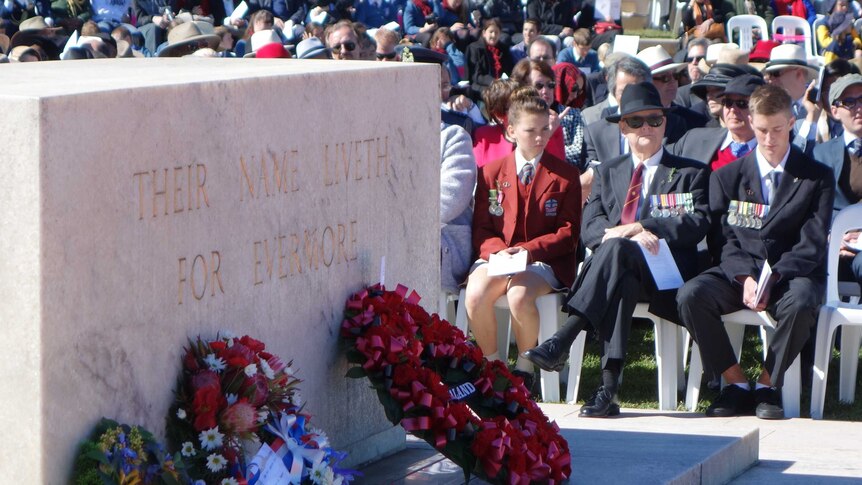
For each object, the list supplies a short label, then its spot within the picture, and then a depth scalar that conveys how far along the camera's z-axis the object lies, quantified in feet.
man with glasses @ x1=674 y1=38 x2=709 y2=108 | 58.11
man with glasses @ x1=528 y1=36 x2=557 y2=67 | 73.60
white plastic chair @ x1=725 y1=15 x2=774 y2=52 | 112.09
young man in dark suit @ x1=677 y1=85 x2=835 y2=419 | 37.48
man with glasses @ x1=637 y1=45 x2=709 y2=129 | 49.64
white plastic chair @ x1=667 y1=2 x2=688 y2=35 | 135.09
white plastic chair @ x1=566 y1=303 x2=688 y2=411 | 39.06
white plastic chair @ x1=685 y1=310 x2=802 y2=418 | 38.04
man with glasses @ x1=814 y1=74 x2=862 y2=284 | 41.53
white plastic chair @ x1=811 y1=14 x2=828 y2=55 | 117.26
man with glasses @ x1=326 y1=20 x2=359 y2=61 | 54.40
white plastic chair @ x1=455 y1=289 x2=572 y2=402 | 40.51
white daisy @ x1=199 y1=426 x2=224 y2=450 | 20.27
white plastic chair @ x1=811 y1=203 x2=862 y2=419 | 37.93
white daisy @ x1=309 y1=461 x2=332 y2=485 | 21.65
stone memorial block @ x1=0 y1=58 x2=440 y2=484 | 18.05
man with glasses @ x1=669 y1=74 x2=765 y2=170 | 43.36
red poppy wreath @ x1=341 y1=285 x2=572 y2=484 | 23.89
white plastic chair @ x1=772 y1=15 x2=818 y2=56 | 115.85
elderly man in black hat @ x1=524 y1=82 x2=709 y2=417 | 37.97
